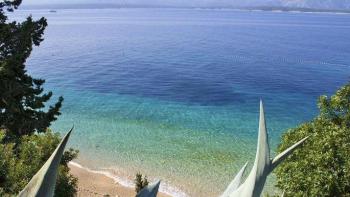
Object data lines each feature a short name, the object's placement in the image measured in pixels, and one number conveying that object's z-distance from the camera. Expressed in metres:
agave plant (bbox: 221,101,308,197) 2.94
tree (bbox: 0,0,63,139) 16.94
